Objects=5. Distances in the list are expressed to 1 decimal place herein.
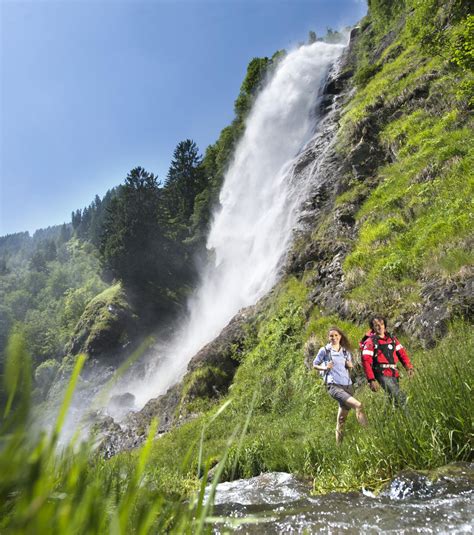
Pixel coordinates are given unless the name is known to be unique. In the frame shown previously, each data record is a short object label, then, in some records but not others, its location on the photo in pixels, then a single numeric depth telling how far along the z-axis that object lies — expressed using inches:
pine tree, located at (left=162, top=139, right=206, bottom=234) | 2206.0
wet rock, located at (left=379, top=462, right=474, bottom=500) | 141.1
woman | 285.4
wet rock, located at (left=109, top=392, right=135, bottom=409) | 1149.4
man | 265.4
